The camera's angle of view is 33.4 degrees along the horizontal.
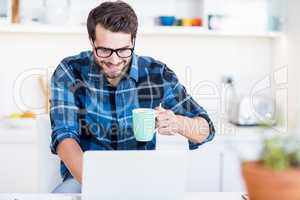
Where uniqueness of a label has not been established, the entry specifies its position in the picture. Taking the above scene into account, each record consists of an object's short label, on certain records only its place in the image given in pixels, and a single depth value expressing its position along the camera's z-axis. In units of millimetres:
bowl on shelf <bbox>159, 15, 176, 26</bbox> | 3293
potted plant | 968
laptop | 1397
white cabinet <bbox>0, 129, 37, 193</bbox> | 2945
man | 1944
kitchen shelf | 3203
